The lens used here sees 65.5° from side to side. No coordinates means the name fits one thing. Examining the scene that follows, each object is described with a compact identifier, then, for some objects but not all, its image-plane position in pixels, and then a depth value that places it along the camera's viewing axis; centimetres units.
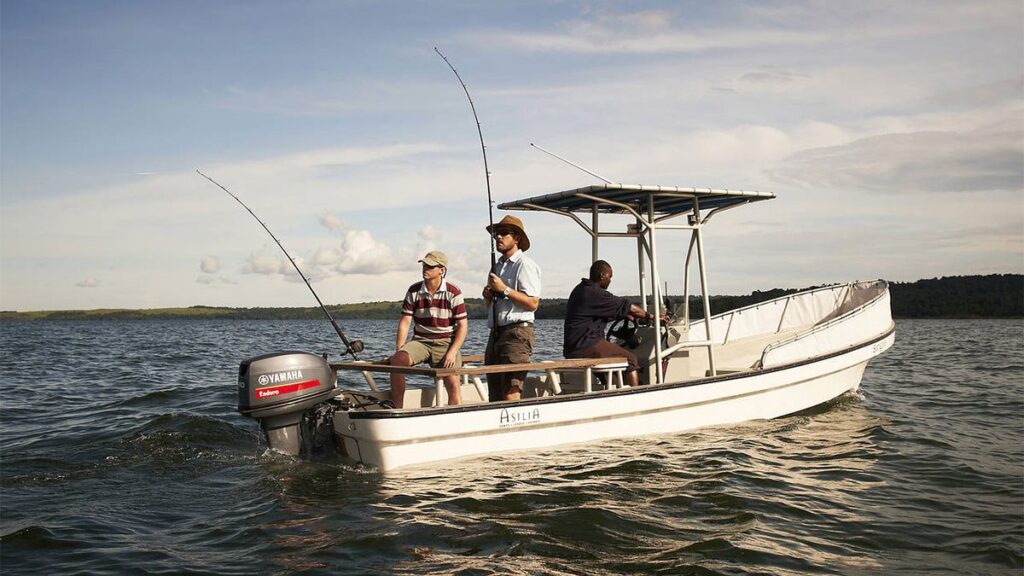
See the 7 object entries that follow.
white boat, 763
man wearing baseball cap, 842
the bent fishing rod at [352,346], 884
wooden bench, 759
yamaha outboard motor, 765
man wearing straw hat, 813
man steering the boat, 920
